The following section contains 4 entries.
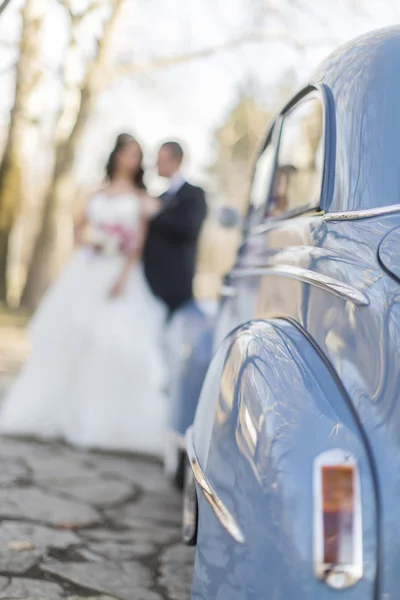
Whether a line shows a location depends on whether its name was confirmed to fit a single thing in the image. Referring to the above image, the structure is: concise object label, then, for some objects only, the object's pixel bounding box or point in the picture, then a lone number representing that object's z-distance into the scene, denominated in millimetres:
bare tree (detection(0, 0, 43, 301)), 13244
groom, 5832
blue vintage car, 1892
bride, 5852
